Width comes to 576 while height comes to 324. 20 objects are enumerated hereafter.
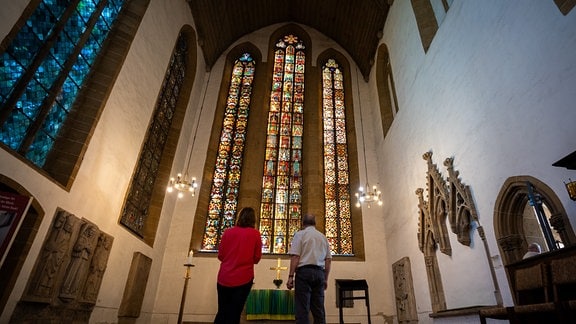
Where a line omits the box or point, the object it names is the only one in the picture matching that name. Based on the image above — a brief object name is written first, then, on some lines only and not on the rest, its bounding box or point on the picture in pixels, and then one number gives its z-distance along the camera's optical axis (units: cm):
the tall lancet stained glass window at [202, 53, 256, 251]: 902
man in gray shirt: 254
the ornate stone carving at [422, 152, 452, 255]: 538
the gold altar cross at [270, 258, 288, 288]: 750
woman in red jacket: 230
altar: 703
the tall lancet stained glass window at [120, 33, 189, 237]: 697
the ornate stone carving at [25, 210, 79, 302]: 400
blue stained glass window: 397
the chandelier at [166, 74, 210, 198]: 732
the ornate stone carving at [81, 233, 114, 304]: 506
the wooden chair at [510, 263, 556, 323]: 205
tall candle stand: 603
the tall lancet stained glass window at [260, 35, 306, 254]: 907
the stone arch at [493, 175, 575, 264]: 383
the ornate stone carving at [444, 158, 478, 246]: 470
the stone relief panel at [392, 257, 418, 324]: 664
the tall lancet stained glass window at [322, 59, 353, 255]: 909
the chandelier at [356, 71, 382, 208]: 766
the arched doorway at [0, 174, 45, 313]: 363
